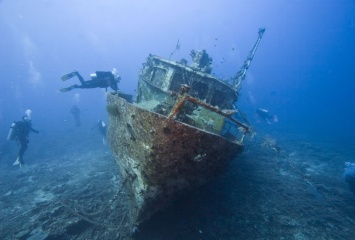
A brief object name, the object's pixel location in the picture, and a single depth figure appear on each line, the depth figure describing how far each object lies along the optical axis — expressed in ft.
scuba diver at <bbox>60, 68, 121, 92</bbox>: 32.65
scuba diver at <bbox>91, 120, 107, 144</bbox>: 55.84
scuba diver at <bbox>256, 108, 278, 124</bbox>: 56.08
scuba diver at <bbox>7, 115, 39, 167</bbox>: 38.96
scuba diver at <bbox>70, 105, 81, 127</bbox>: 74.97
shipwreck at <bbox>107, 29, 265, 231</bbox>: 15.48
